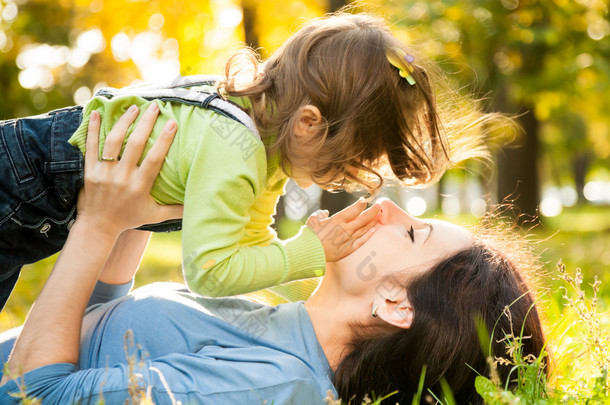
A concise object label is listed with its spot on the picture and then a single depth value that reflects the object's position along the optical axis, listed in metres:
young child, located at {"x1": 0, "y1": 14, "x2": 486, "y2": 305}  2.25
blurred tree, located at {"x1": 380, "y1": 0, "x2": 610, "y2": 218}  7.15
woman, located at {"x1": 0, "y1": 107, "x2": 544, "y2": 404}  2.08
